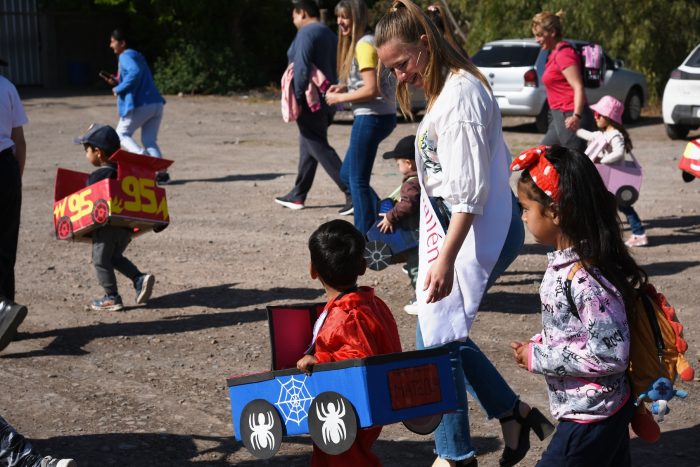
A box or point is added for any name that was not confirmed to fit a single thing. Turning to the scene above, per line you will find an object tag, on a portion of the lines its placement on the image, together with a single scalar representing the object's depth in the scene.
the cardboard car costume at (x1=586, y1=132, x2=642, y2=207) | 9.25
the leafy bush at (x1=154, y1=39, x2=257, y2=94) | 29.17
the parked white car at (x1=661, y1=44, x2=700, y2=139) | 17.22
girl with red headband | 3.39
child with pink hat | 9.23
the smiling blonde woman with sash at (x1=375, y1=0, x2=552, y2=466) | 3.99
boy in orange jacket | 3.83
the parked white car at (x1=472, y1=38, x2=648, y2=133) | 18.72
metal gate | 31.73
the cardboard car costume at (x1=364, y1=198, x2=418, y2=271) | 6.88
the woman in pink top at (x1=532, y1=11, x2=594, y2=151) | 9.06
